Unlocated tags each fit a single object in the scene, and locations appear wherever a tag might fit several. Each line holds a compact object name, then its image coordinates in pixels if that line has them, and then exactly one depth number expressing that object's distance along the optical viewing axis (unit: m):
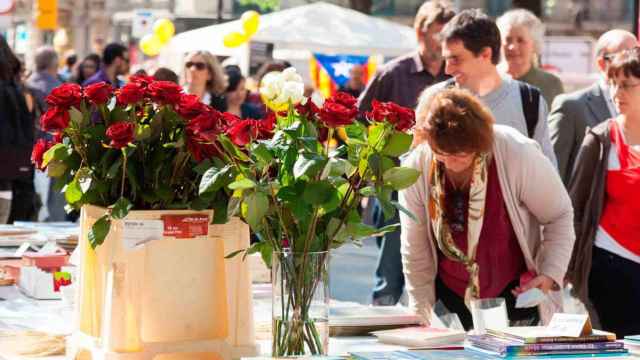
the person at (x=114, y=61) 18.89
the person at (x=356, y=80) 28.57
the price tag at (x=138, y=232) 4.92
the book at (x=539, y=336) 5.01
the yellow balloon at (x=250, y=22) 26.89
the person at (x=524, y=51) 12.31
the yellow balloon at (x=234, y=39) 26.92
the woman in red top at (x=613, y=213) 8.75
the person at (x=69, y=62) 33.88
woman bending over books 7.42
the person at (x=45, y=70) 19.44
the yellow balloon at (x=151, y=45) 25.40
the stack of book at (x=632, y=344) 5.21
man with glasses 10.77
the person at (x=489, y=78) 9.21
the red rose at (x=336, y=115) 4.83
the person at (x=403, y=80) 11.49
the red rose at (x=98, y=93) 5.08
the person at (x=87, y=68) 21.98
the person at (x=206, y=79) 15.05
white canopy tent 29.89
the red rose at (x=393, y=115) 4.92
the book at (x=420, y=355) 4.80
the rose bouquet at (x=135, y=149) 5.03
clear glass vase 4.93
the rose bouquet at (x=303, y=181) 4.85
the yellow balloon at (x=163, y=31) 25.65
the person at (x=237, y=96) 17.57
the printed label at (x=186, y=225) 4.98
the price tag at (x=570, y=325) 5.09
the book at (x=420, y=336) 5.48
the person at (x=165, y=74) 13.26
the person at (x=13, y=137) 13.78
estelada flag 32.84
